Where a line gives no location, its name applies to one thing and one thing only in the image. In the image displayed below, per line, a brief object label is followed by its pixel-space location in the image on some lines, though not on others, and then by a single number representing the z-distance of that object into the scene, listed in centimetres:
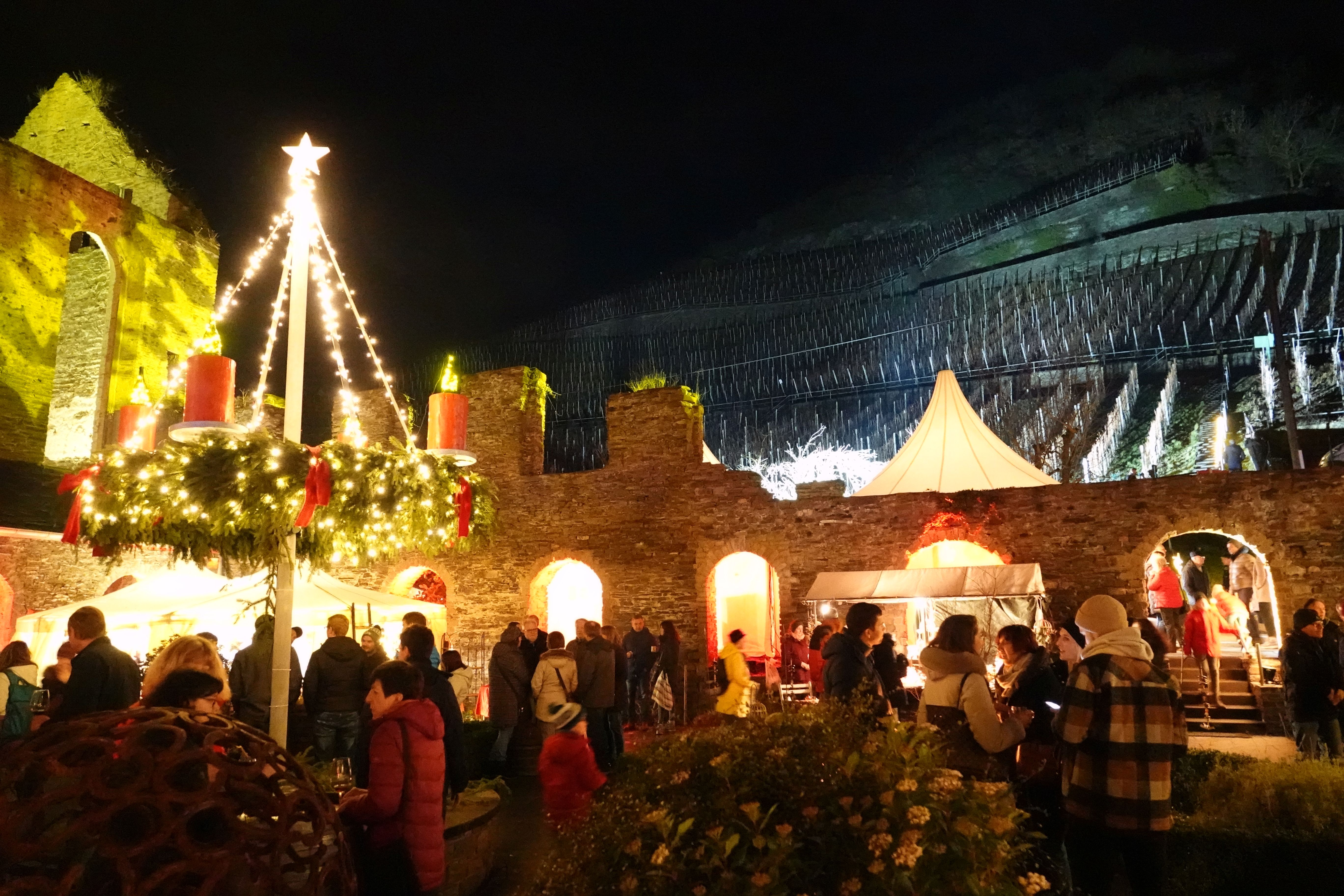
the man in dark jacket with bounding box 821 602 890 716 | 466
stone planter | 447
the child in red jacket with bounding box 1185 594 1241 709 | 952
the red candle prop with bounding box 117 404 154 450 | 505
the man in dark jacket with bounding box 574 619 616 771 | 751
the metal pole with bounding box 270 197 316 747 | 461
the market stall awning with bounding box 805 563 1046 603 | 971
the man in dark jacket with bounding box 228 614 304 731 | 635
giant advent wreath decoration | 454
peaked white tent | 1243
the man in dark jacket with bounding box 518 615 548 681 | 839
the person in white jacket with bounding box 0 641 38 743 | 557
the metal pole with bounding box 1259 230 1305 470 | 1370
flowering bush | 236
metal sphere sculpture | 205
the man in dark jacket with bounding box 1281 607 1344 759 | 639
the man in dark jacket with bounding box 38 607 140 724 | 407
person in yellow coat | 717
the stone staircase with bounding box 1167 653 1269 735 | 932
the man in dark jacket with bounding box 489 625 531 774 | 764
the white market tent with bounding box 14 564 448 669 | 815
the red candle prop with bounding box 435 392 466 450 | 499
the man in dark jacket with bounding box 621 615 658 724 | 1064
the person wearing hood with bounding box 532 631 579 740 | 707
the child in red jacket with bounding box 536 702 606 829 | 423
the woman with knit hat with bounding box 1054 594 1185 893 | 325
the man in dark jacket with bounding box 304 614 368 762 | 626
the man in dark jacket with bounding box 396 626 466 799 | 434
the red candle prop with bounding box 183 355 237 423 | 431
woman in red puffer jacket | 309
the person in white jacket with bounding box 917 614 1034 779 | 365
